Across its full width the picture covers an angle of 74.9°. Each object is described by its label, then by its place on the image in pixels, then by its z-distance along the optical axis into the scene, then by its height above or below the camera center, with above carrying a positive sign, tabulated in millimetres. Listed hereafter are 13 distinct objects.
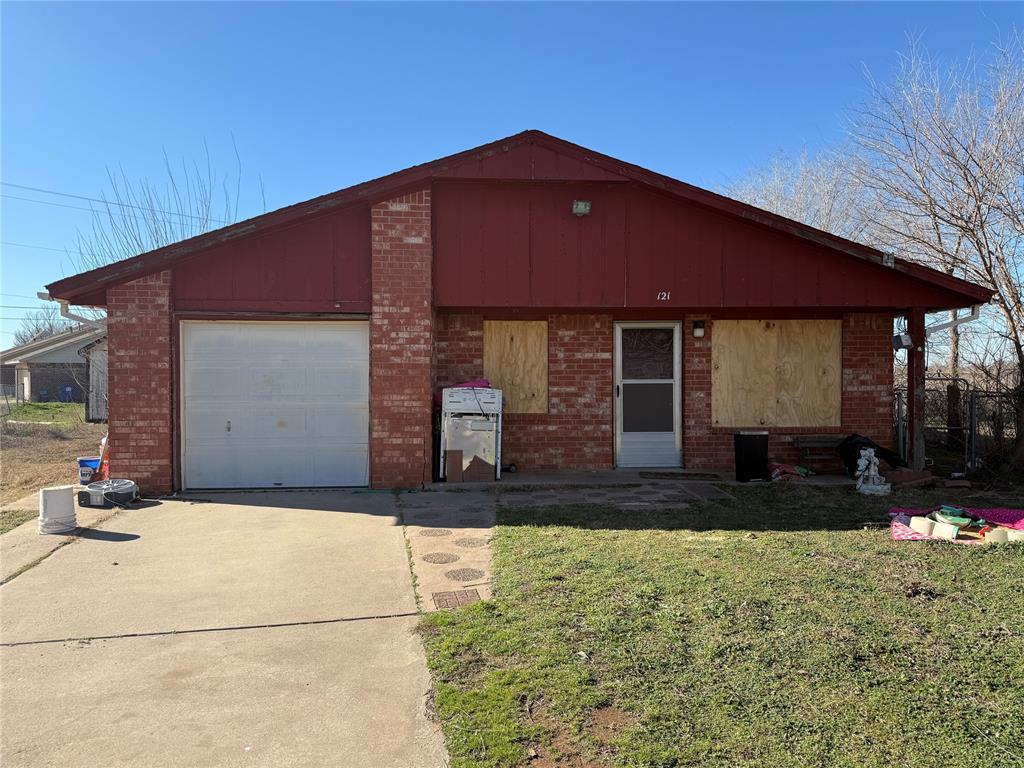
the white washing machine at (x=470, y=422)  9555 -412
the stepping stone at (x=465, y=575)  5370 -1483
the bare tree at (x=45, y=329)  53088 +5660
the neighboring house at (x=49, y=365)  39375 +1794
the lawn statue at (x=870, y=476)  8906 -1157
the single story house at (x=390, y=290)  9094 +1469
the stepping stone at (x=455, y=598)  4766 -1500
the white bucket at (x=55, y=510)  6910 -1198
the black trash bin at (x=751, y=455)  9875 -927
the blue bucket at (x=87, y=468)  9570 -1062
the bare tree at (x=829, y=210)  18844 +5857
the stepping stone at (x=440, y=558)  5875 -1471
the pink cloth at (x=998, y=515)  6418 -1253
